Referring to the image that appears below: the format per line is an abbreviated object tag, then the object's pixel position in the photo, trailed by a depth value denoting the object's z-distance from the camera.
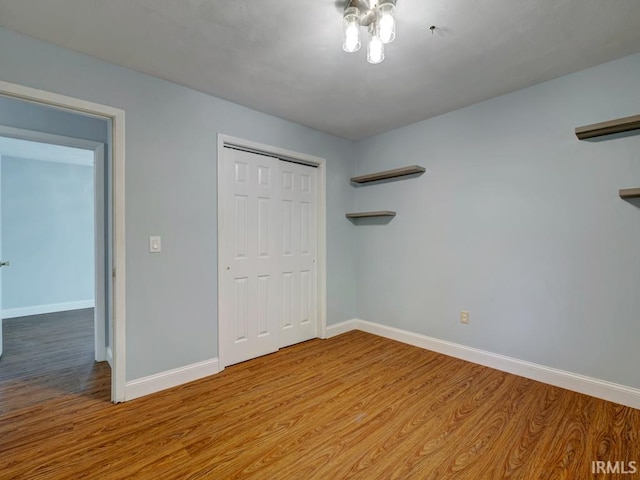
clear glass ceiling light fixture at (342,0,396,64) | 1.50
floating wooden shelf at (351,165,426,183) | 3.24
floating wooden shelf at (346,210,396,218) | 3.54
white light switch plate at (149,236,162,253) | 2.38
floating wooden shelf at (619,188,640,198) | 1.97
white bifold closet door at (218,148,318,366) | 2.89
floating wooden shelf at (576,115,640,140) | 2.01
